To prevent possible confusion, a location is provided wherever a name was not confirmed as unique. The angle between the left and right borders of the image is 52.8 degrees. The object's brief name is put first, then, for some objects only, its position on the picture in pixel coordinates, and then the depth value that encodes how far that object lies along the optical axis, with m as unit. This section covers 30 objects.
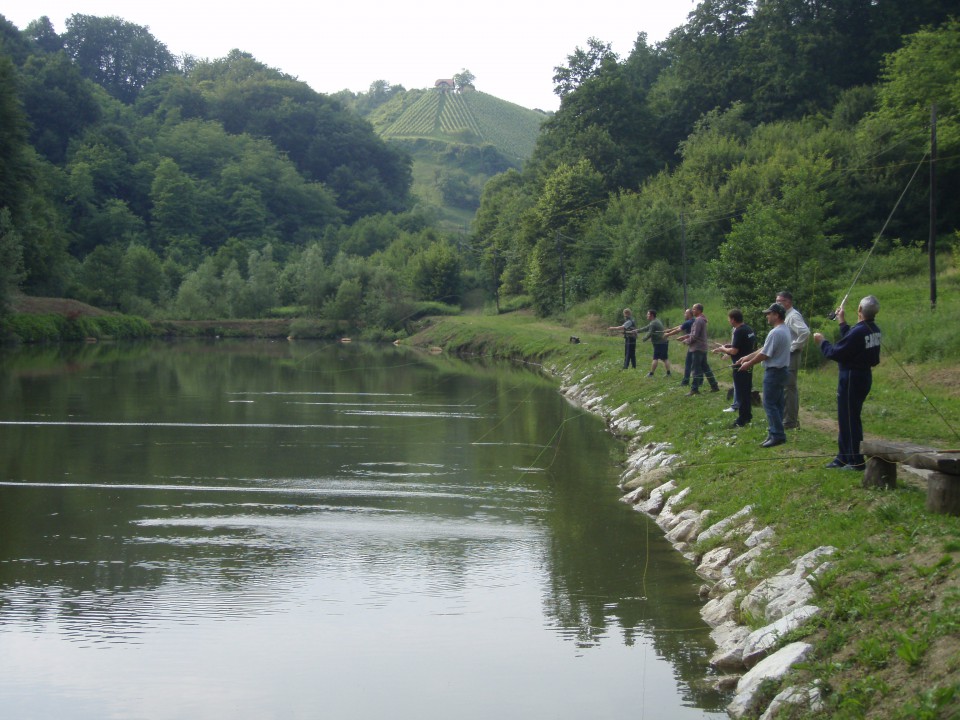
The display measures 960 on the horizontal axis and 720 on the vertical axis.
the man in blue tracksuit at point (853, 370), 10.45
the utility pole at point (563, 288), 62.47
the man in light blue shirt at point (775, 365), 13.28
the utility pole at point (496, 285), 78.96
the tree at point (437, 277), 84.44
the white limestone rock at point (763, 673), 7.46
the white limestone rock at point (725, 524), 11.81
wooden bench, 8.80
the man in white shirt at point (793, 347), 13.82
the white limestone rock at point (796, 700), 6.84
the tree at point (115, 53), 159.00
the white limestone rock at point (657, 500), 14.63
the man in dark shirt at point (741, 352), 16.02
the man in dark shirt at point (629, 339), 28.14
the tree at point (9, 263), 54.05
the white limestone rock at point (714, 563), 11.16
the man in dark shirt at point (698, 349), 20.27
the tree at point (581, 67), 83.81
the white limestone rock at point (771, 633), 8.08
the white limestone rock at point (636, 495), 15.57
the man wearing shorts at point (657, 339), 25.45
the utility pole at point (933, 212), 27.64
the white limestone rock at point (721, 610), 9.66
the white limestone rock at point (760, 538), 10.63
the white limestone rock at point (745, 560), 10.42
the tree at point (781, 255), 27.08
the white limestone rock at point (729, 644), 8.59
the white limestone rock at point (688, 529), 12.72
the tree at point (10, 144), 60.97
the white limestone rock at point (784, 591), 8.63
